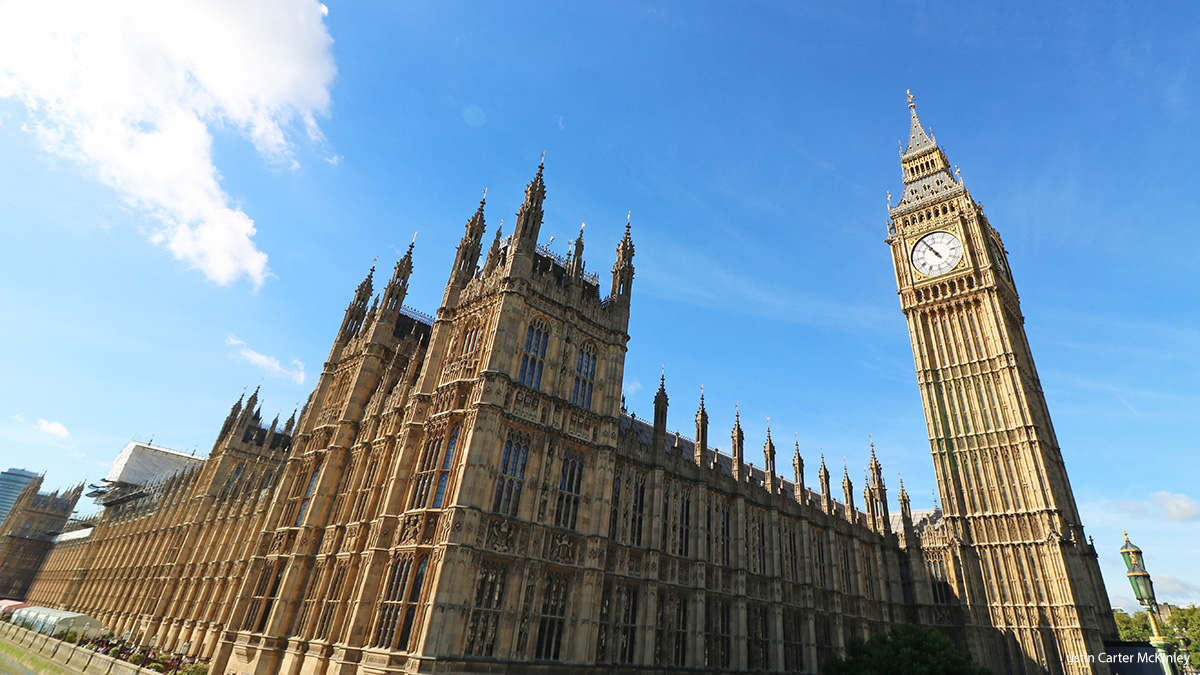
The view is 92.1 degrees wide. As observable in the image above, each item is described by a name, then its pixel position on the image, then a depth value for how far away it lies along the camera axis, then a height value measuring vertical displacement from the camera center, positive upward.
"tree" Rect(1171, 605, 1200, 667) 67.38 +12.50
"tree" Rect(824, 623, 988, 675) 29.56 +2.03
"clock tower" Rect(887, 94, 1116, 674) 46.09 +19.18
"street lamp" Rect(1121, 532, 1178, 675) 15.01 +3.39
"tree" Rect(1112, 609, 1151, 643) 84.50 +12.95
